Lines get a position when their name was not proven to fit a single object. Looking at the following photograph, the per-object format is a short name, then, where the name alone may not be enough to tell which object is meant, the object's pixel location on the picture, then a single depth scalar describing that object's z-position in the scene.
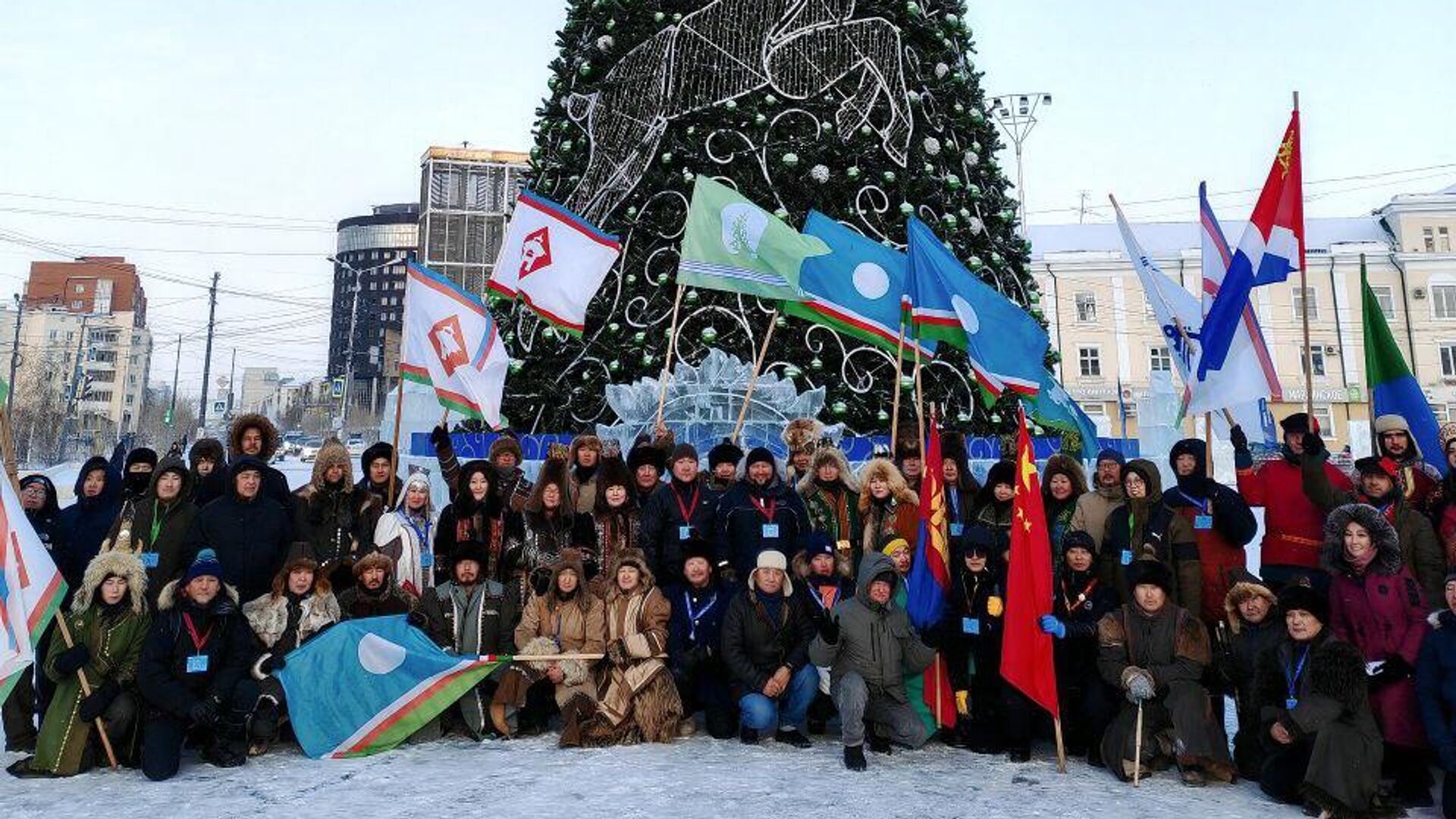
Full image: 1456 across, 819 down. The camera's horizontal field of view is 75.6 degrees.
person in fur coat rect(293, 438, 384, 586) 5.75
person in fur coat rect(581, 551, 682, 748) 5.14
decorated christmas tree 10.10
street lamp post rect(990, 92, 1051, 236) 29.91
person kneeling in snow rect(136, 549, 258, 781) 4.54
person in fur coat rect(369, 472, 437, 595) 5.71
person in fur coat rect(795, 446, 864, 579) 5.72
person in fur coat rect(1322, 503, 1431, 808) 4.18
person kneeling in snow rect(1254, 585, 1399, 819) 4.00
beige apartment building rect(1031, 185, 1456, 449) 39.38
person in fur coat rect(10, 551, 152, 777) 4.51
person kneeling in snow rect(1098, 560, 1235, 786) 4.51
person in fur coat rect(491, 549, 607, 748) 5.24
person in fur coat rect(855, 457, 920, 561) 5.58
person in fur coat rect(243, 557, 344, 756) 4.93
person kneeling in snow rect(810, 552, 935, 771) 5.07
